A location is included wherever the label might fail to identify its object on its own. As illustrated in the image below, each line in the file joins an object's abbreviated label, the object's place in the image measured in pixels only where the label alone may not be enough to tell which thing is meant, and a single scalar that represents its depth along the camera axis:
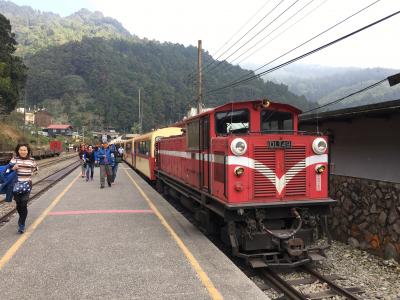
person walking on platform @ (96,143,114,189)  17.55
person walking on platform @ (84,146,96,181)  20.77
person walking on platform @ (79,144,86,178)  23.16
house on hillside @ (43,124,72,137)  132.88
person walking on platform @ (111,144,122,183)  19.30
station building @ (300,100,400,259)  8.44
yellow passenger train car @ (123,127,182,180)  19.34
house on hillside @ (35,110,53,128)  133.60
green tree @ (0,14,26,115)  50.37
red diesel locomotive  7.25
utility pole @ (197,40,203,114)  23.03
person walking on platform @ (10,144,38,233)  8.52
